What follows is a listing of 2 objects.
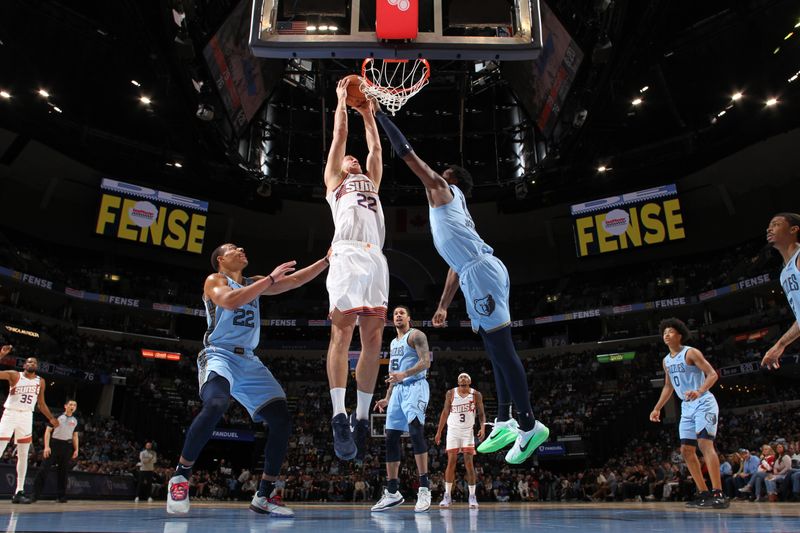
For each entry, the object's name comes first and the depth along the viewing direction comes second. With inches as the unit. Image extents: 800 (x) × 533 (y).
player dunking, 193.6
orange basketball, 223.9
